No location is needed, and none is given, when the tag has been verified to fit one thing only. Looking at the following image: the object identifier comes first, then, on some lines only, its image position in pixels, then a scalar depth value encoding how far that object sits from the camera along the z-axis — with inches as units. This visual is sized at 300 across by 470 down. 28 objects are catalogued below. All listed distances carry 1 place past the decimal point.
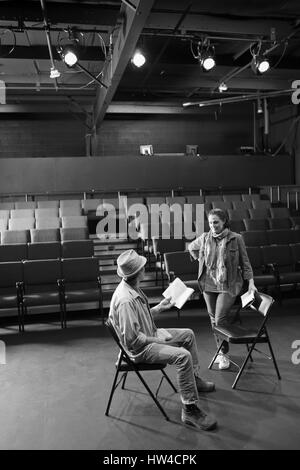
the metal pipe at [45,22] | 211.6
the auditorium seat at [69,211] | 331.6
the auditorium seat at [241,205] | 346.6
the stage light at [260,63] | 267.7
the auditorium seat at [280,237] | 267.1
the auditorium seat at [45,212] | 321.1
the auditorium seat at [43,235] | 267.7
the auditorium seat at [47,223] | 306.3
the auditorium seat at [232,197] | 371.1
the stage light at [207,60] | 262.1
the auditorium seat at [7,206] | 345.1
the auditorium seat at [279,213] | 327.6
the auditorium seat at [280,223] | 301.0
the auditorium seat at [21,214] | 319.9
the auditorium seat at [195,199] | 355.3
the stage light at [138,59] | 250.7
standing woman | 145.0
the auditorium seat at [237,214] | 315.3
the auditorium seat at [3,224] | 300.2
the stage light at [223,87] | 350.9
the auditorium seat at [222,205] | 339.0
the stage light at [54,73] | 286.2
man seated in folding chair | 110.1
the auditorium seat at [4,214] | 315.9
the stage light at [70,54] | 243.9
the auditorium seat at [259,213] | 321.1
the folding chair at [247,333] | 133.3
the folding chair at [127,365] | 113.3
